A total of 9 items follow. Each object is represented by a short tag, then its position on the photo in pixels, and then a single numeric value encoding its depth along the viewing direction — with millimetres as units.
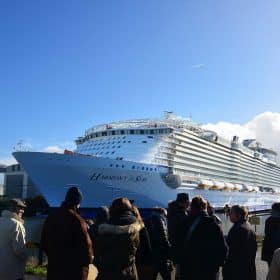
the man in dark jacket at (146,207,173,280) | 6082
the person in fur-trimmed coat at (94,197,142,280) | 4520
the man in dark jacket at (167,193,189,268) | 5355
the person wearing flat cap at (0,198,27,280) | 5090
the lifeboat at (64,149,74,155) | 28641
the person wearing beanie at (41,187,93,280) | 4609
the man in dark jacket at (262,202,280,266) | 6000
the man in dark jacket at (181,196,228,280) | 5031
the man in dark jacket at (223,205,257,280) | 5590
